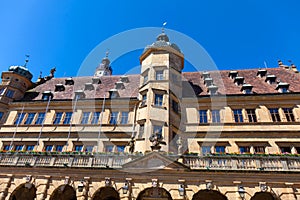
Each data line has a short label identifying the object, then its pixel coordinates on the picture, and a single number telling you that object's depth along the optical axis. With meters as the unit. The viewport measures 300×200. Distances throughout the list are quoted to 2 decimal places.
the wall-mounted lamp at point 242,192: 17.17
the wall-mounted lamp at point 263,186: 17.34
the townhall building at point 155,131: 18.38
